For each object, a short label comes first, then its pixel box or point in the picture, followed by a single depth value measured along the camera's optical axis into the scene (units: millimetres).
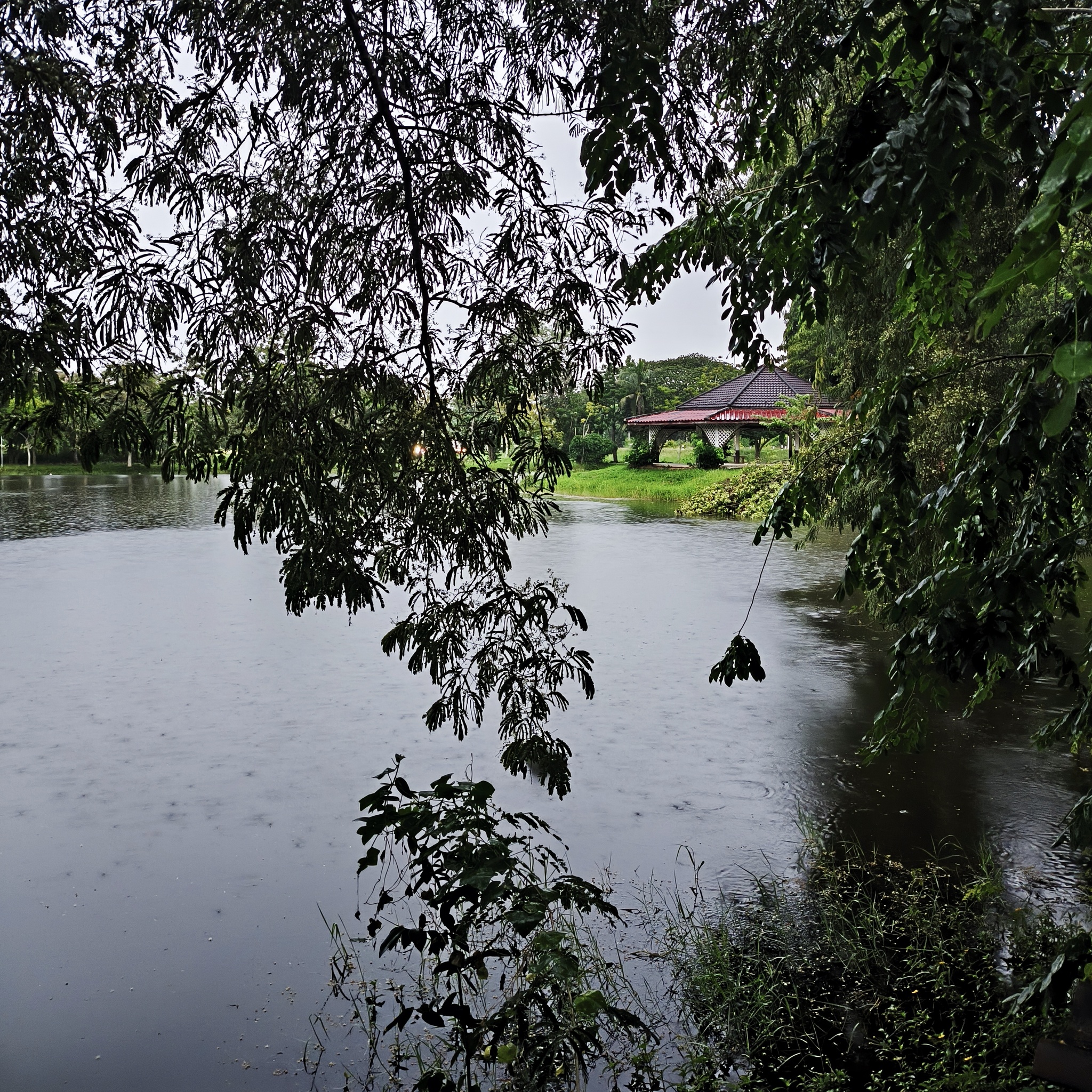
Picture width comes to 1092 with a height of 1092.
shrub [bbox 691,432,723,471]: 28219
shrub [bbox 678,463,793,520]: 19078
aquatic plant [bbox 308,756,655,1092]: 2768
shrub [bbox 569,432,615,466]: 33812
